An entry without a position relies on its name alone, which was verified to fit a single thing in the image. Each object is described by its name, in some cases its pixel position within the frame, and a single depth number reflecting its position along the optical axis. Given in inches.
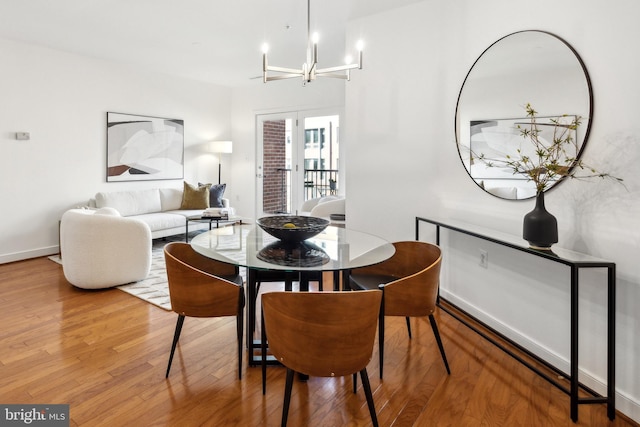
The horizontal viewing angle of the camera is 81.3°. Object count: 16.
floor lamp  256.5
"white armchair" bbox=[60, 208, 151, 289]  131.8
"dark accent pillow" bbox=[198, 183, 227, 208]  233.6
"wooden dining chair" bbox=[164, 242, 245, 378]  78.9
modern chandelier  94.5
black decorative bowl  82.7
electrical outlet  108.6
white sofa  194.2
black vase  76.5
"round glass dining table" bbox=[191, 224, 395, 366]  74.3
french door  235.1
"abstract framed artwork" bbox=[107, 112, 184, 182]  209.8
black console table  68.0
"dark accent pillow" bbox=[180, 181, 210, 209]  228.4
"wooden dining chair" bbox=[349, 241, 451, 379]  78.7
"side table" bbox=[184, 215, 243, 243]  195.8
